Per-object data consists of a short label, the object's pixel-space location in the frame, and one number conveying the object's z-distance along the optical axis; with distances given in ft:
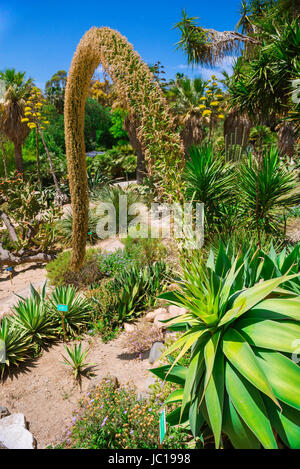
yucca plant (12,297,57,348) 14.20
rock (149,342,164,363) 11.70
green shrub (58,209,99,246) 30.81
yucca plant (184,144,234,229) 17.08
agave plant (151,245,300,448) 4.88
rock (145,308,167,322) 14.78
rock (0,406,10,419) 9.59
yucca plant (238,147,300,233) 16.43
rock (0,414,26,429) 9.16
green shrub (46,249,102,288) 20.52
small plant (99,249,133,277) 20.71
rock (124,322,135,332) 14.44
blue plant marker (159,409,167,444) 5.63
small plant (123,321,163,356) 12.90
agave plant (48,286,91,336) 15.23
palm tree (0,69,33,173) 49.21
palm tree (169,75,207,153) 49.08
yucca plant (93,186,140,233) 34.07
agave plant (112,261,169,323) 15.53
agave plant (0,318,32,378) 12.46
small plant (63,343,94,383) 11.69
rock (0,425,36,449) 8.48
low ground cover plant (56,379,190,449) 7.60
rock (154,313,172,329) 13.85
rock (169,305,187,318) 13.98
